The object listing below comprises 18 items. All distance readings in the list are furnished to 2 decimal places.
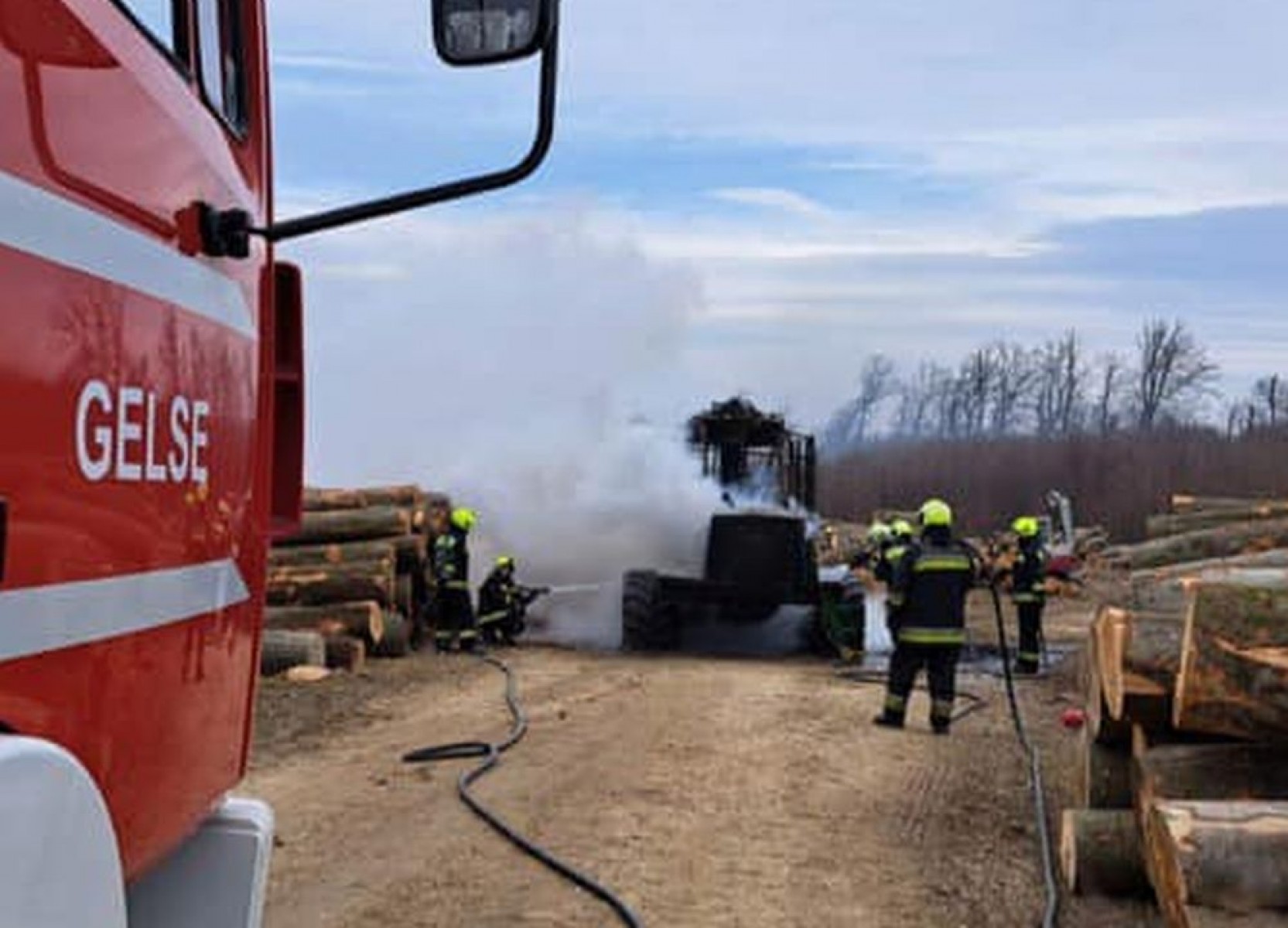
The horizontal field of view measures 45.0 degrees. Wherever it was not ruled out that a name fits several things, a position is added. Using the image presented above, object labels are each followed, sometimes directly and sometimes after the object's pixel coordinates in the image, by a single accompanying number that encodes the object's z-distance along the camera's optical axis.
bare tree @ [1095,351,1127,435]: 85.09
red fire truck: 1.87
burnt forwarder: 17.92
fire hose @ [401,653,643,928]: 6.86
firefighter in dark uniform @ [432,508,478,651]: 17.02
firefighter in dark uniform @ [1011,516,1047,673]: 17.33
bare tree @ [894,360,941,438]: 105.20
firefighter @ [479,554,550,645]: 18.27
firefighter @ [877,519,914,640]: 12.50
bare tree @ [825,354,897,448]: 106.99
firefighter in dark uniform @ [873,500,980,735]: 12.20
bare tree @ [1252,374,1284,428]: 81.12
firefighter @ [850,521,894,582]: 17.94
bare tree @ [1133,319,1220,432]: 86.06
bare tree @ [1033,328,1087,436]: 93.69
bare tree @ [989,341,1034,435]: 96.25
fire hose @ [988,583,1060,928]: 6.93
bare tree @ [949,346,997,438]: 97.31
